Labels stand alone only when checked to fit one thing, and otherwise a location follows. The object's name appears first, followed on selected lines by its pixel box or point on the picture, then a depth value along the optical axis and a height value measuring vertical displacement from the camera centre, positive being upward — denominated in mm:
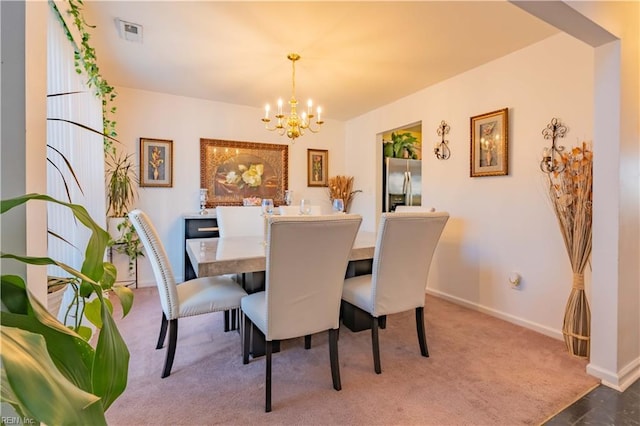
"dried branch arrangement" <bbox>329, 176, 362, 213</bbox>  4809 +329
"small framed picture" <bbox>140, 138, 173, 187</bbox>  3742 +592
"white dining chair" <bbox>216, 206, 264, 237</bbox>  2930 -118
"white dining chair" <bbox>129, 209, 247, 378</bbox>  1739 -546
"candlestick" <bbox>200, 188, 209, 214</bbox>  3975 +135
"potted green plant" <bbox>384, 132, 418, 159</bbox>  4728 +1024
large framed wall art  4105 +549
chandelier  2725 +837
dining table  1683 -302
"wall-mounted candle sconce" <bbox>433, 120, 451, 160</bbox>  3305 +710
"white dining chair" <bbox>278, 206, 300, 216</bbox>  3400 -7
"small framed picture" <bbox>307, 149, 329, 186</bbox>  4781 +683
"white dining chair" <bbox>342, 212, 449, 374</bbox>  1816 -370
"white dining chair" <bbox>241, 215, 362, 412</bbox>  1449 -357
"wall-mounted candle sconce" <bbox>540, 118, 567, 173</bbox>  2381 +478
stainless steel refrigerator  4570 +415
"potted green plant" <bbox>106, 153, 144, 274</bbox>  3350 +71
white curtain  1820 +461
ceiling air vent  2242 +1376
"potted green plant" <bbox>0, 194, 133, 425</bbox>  361 -222
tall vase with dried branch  2039 -149
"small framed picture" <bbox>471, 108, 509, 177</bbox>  2734 +626
